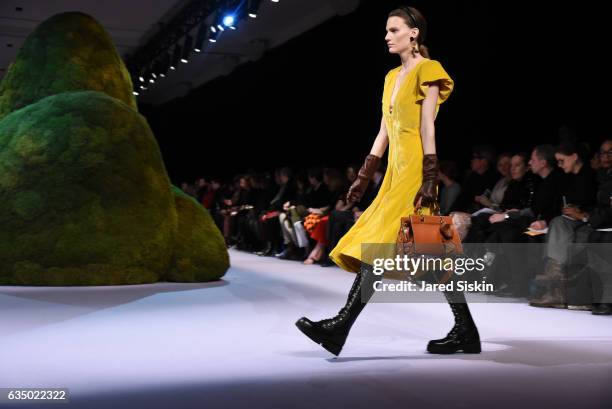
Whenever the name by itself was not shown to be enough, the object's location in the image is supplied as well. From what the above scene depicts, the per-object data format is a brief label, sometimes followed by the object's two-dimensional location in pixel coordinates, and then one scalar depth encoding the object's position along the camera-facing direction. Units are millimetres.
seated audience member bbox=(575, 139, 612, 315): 4793
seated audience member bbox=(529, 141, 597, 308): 5129
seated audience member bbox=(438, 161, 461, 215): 7171
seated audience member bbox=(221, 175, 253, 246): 11969
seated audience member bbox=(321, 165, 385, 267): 8148
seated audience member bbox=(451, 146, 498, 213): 6883
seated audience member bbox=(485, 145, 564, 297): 5617
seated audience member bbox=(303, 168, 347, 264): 8664
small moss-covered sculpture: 6324
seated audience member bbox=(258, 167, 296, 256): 10211
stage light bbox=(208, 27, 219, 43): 11110
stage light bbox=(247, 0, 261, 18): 9852
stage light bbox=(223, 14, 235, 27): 10547
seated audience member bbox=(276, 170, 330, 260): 9172
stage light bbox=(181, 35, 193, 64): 12838
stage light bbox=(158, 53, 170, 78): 13961
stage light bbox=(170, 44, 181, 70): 13523
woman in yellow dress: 3176
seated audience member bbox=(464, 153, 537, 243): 6129
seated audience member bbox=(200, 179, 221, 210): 14102
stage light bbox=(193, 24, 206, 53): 12111
